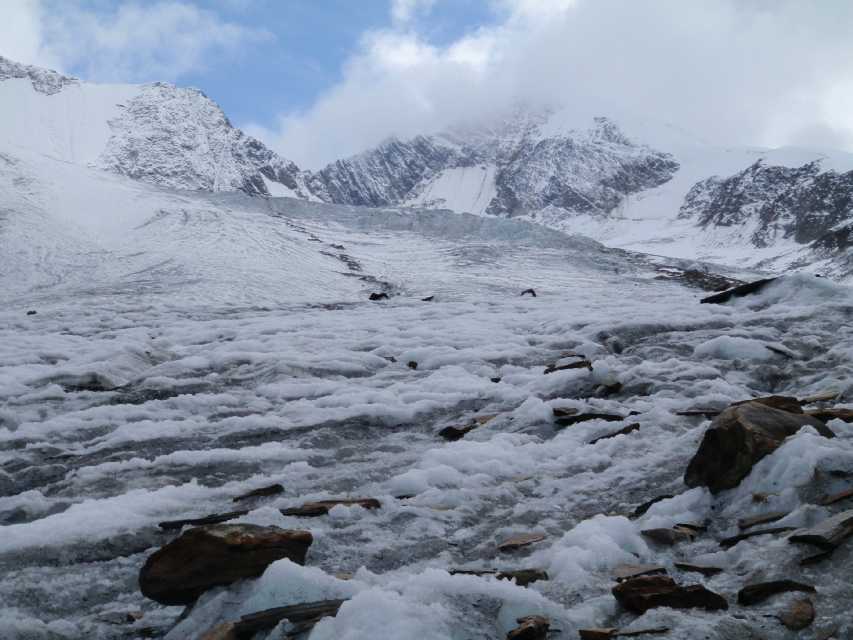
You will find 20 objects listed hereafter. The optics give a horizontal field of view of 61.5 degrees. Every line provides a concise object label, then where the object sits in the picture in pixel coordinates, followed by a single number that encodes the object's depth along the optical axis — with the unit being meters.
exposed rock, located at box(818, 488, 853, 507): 3.54
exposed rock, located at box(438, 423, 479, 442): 5.83
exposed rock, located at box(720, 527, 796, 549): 3.50
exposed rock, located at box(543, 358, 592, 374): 7.42
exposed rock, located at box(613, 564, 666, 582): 3.29
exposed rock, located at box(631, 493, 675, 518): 4.09
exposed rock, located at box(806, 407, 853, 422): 4.84
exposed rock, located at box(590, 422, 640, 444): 5.41
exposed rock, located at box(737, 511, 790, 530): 3.61
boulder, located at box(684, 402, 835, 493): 4.07
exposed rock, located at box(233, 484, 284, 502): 4.62
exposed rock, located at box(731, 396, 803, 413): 4.84
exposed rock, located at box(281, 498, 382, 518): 4.19
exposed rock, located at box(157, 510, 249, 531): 4.13
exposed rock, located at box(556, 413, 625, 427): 5.85
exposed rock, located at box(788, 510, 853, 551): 3.18
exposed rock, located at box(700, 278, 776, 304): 11.55
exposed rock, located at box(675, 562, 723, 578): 3.30
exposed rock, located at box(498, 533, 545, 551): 3.80
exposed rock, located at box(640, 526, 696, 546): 3.70
